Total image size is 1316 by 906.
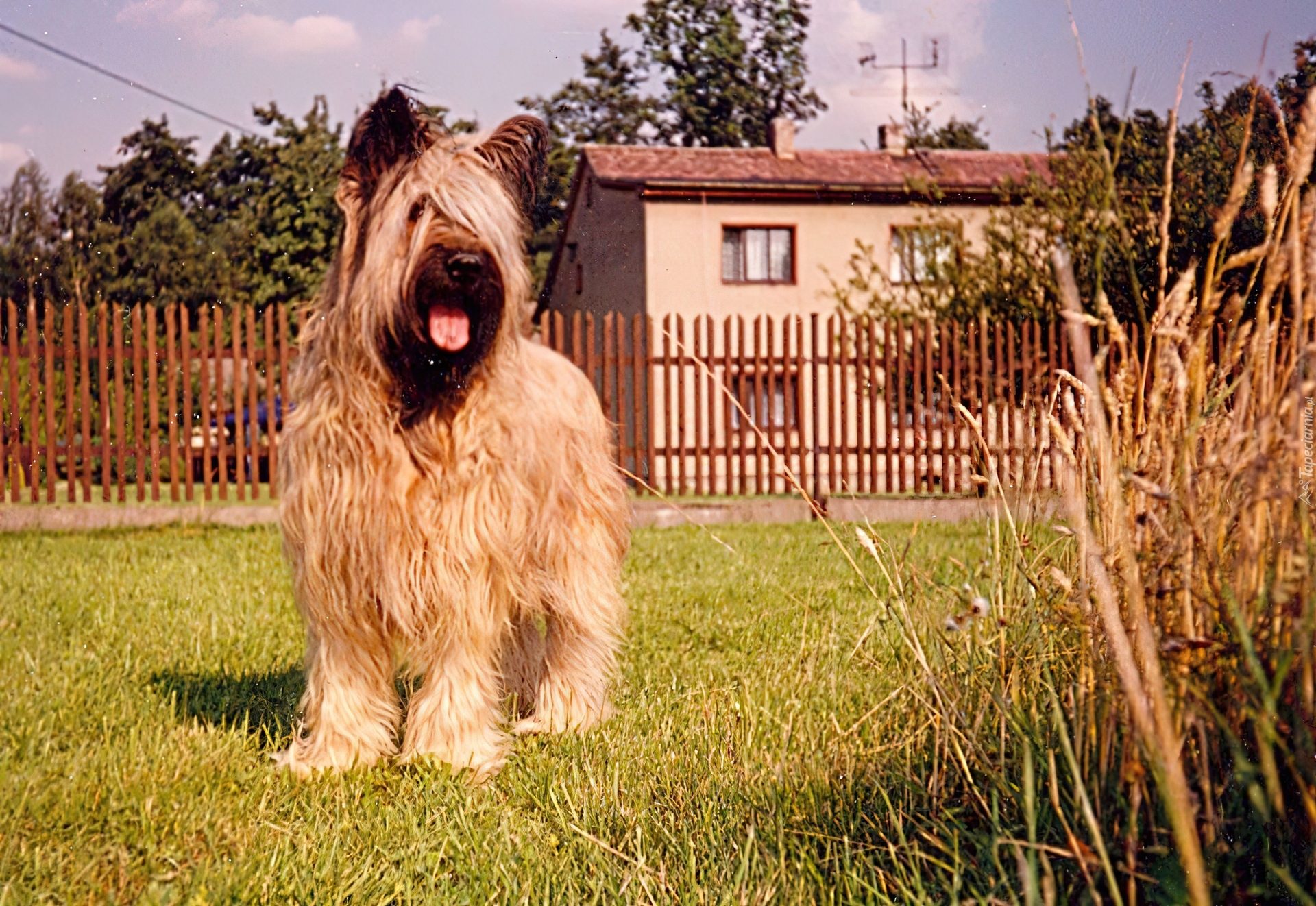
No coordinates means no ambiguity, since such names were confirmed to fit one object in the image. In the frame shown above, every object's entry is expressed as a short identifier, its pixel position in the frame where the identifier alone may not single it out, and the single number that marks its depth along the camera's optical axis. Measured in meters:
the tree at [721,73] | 32.75
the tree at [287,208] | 31.98
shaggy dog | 3.45
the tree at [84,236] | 36.72
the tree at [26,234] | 30.44
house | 24.23
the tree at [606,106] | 41.41
